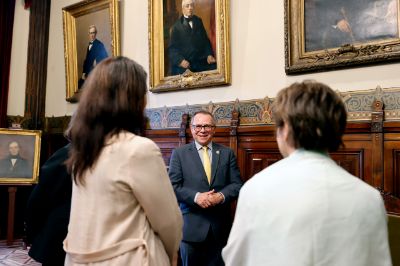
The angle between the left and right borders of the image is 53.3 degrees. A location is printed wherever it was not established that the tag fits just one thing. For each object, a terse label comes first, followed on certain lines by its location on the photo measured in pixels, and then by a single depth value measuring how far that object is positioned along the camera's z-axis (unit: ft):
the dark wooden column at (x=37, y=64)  22.85
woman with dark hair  5.08
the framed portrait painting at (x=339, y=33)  11.32
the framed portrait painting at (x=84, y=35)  19.18
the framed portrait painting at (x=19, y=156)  19.39
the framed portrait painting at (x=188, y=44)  15.06
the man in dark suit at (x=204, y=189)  10.90
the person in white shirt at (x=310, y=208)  3.88
